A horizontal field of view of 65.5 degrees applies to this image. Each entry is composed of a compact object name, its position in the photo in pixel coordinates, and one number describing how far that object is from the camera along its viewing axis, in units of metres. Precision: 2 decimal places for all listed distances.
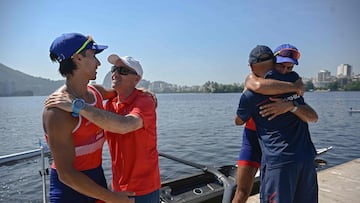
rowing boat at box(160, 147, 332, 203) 4.85
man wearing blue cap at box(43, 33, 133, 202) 1.73
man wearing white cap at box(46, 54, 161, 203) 2.09
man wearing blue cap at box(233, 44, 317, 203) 2.63
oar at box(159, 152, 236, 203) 3.64
